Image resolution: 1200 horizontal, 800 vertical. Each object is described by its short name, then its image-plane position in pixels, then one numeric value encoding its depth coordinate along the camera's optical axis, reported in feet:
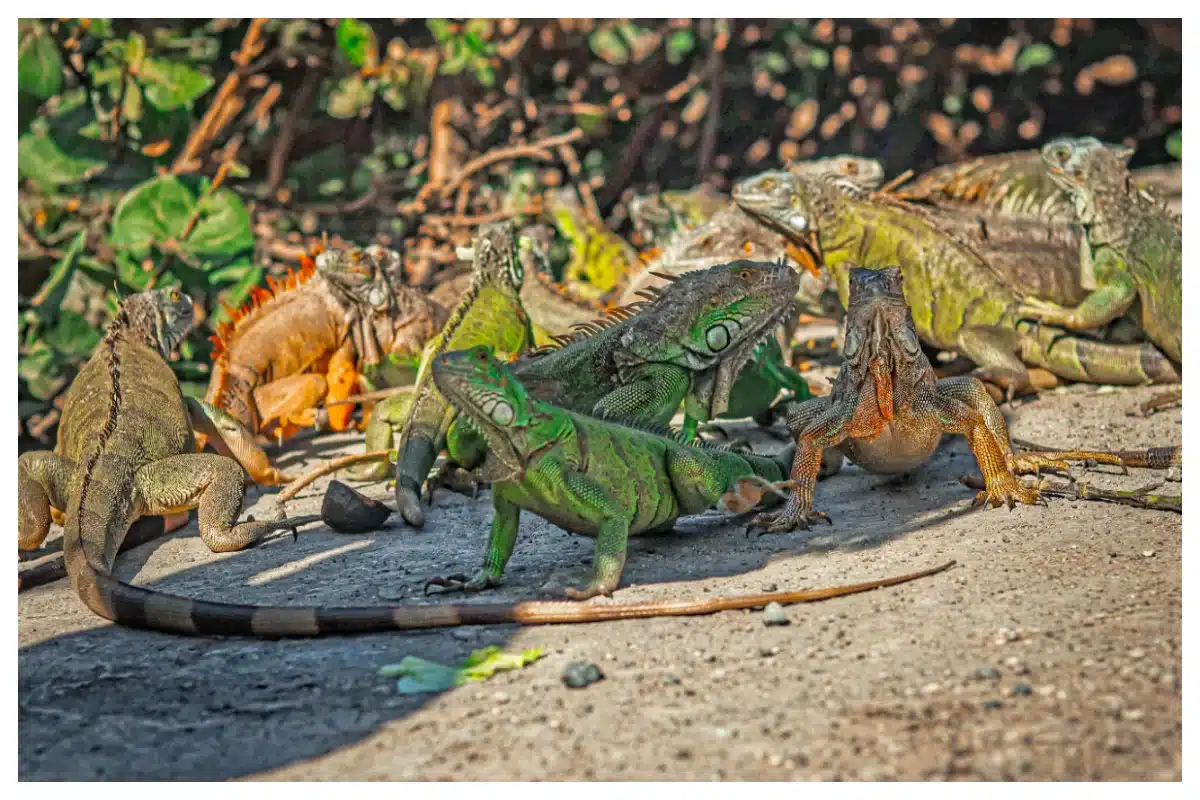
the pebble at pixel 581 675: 10.53
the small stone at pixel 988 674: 9.96
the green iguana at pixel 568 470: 12.52
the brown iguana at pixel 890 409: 14.65
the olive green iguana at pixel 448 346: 17.38
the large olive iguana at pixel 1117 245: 20.58
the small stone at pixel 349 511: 16.20
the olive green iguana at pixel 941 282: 20.88
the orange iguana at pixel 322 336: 22.63
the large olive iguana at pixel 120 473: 15.49
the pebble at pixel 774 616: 11.62
